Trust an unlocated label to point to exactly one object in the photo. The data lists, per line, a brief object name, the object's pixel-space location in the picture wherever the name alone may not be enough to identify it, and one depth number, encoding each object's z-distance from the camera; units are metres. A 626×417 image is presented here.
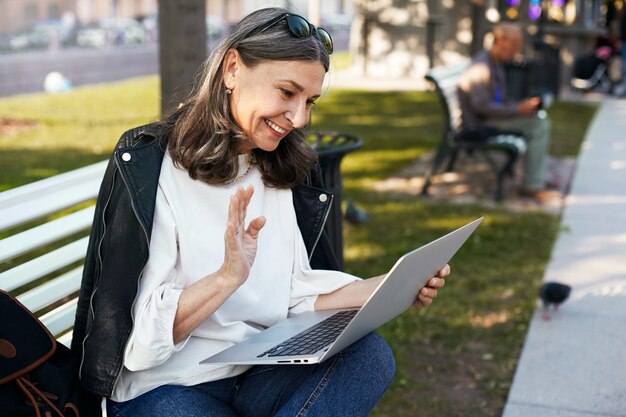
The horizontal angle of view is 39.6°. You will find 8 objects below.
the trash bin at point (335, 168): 3.61
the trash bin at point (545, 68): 12.85
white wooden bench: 2.59
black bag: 1.97
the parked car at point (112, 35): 30.21
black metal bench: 7.07
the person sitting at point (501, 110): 7.24
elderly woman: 2.14
